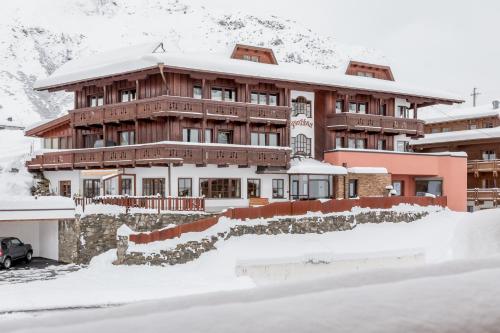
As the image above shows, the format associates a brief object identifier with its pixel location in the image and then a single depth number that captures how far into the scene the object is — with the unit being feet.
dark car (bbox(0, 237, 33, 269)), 83.05
